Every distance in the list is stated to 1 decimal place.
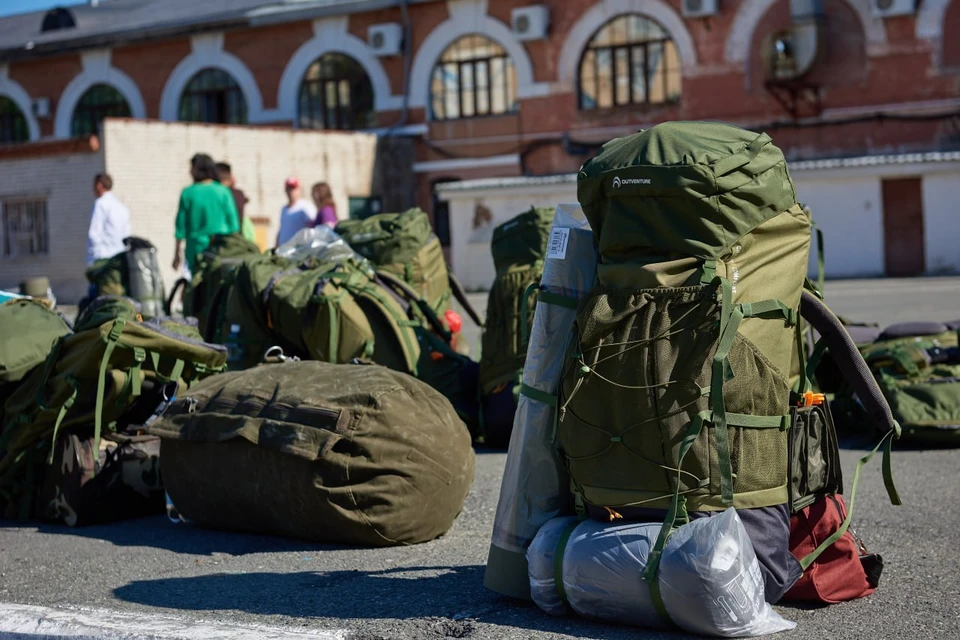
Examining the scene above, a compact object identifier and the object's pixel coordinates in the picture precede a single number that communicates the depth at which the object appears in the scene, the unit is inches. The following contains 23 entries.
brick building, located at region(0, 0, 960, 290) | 1031.0
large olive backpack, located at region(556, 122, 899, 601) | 149.4
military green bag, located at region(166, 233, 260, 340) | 350.0
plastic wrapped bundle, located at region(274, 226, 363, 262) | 334.3
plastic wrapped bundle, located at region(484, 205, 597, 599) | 165.2
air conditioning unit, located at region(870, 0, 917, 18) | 1023.0
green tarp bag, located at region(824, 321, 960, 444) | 284.7
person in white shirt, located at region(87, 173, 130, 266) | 561.0
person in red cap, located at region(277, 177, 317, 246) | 506.3
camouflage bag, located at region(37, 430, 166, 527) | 232.4
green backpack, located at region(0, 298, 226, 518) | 231.8
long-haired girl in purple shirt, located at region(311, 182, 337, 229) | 496.4
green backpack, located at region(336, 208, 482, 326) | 343.6
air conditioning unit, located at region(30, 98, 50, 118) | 1429.6
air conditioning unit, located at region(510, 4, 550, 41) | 1174.3
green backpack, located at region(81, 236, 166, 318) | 463.2
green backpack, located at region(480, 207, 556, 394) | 306.7
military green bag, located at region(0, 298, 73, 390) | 244.2
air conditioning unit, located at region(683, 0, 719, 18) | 1101.7
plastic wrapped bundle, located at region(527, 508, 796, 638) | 142.5
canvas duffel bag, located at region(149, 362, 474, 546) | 200.4
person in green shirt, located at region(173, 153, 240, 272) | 473.4
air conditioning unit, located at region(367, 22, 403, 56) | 1238.9
